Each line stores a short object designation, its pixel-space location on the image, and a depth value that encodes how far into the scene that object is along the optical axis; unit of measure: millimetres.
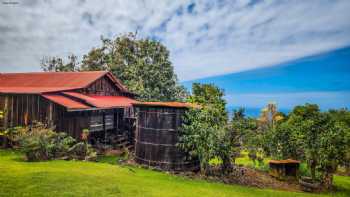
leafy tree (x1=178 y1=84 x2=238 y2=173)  11625
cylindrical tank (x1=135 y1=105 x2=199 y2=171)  12398
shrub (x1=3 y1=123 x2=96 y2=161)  10797
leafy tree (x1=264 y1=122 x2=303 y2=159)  13344
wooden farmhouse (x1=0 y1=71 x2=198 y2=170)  12469
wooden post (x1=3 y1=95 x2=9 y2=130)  14656
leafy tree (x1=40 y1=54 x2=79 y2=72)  37281
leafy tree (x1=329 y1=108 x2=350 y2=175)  11375
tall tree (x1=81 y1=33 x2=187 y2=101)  29469
